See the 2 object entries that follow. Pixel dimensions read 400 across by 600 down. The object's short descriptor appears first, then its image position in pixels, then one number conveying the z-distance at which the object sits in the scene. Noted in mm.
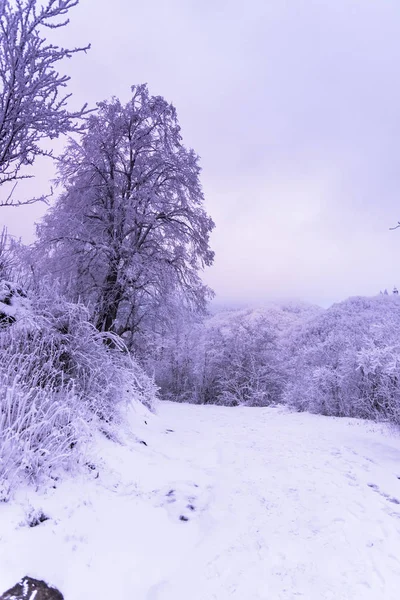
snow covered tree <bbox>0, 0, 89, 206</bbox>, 3348
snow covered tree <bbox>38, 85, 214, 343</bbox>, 8883
